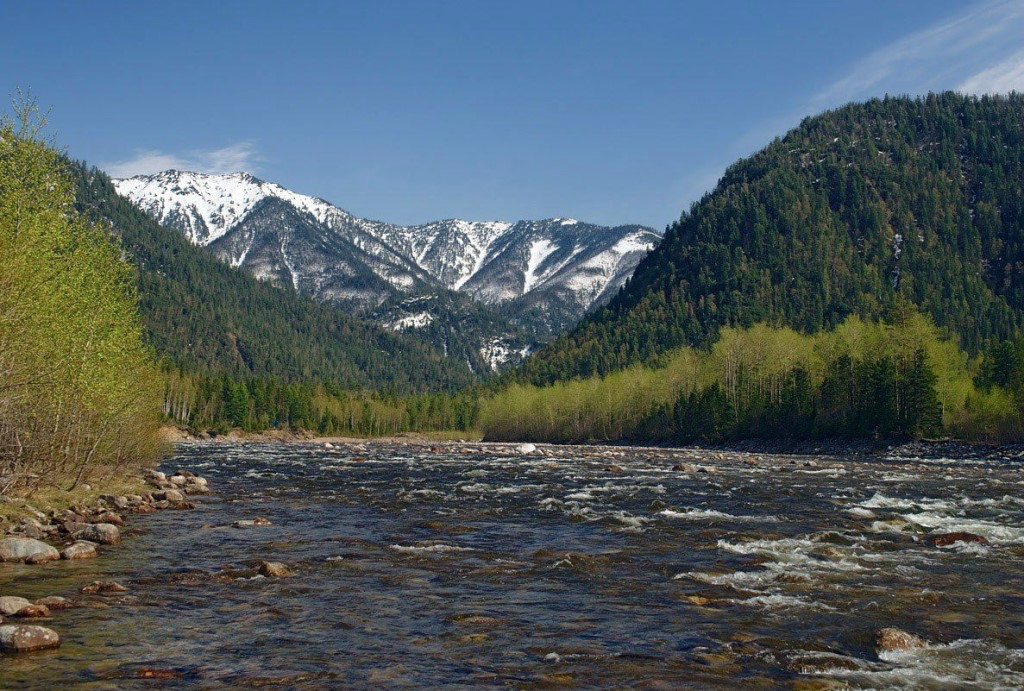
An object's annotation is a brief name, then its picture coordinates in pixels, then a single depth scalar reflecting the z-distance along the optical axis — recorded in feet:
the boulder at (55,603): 56.49
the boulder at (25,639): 45.93
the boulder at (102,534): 86.28
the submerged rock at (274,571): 70.64
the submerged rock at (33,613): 53.47
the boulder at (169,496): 129.49
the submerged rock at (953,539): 87.56
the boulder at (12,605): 53.01
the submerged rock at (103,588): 62.39
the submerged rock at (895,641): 48.98
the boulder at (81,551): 76.33
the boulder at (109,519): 100.63
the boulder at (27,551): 73.26
